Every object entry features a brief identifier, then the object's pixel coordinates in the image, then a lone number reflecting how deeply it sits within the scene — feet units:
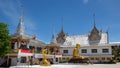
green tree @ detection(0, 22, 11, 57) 44.21
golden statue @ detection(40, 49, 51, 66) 50.33
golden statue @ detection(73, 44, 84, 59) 66.64
